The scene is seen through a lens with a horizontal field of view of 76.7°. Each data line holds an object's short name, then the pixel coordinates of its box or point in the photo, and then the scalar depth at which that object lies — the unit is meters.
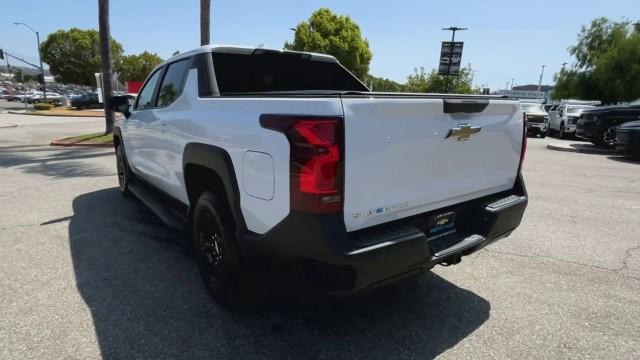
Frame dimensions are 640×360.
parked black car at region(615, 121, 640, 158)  10.82
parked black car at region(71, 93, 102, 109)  35.91
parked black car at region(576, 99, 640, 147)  13.05
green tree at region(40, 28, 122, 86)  56.22
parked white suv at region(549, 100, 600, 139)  18.67
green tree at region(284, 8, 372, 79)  41.03
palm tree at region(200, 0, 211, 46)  11.75
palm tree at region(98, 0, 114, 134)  13.30
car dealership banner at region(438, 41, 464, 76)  29.85
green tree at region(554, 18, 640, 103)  33.12
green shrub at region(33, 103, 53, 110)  33.69
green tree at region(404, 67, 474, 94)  38.80
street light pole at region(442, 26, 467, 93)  32.19
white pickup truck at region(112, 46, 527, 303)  2.05
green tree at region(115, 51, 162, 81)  64.50
